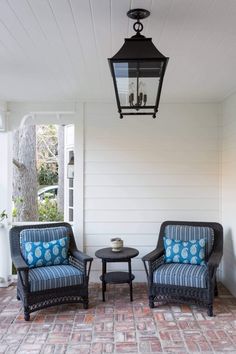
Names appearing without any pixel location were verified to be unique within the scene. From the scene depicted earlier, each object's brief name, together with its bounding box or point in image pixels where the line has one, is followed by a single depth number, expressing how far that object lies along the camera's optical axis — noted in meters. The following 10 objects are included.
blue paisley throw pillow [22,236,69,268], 4.09
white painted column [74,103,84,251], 4.94
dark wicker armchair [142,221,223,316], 3.75
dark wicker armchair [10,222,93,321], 3.69
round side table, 4.16
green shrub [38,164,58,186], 9.19
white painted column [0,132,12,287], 4.92
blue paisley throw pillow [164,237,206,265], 4.16
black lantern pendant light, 2.06
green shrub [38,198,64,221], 7.50
